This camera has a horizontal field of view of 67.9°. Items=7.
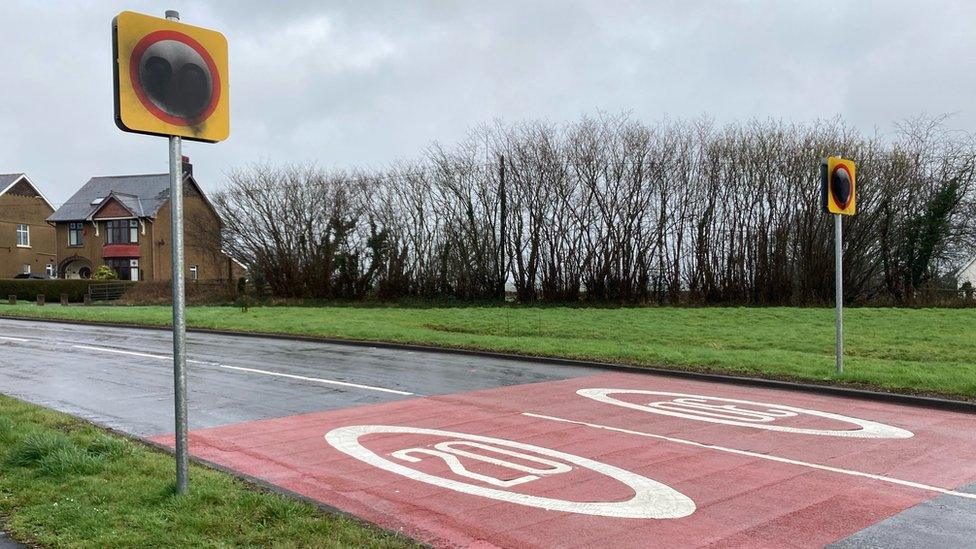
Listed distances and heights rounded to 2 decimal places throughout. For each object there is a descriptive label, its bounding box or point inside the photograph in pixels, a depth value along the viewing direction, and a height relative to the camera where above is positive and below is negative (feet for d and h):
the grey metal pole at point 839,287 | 39.81 -0.65
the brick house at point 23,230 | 216.33 +17.49
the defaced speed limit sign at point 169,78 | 15.29 +4.57
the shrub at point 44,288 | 163.22 -0.32
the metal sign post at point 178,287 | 16.01 -0.04
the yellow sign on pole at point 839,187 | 39.37 +4.90
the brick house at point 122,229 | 203.41 +16.42
